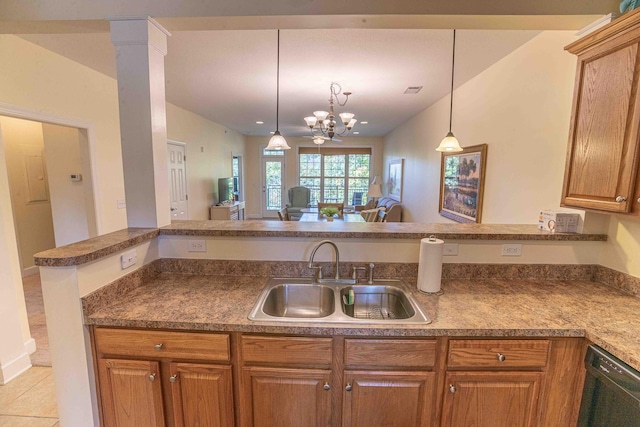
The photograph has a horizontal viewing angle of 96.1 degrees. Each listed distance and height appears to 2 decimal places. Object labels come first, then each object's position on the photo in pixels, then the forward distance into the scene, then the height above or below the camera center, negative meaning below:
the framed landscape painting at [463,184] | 3.03 -0.03
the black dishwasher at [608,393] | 0.99 -0.78
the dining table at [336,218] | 5.26 -0.72
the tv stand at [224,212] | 6.27 -0.74
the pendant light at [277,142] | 3.11 +0.40
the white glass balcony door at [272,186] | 9.23 -0.23
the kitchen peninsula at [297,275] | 1.22 -0.59
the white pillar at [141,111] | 1.65 +0.38
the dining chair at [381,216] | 5.26 -0.67
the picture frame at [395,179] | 6.42 +0.03
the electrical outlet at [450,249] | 1.76 -0.42
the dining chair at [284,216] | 5.08 -0.68
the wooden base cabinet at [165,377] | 1.27 -0.89
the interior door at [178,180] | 4.67 -0.04
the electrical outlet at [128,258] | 1.50 -0.43
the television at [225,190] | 6.64 -0.29
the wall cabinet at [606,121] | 1.28 +0.30
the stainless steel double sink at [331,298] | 1.62 -0.68
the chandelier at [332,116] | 3.69 +0.85
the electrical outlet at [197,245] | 1.81 -0.42
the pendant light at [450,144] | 2.62 +0.33
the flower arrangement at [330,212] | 4.79 -0.54
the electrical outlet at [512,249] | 1.76 -0.41
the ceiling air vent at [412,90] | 3.65 +1.18
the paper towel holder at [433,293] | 1.56 -0.60
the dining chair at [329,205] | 6.05 -0.55
